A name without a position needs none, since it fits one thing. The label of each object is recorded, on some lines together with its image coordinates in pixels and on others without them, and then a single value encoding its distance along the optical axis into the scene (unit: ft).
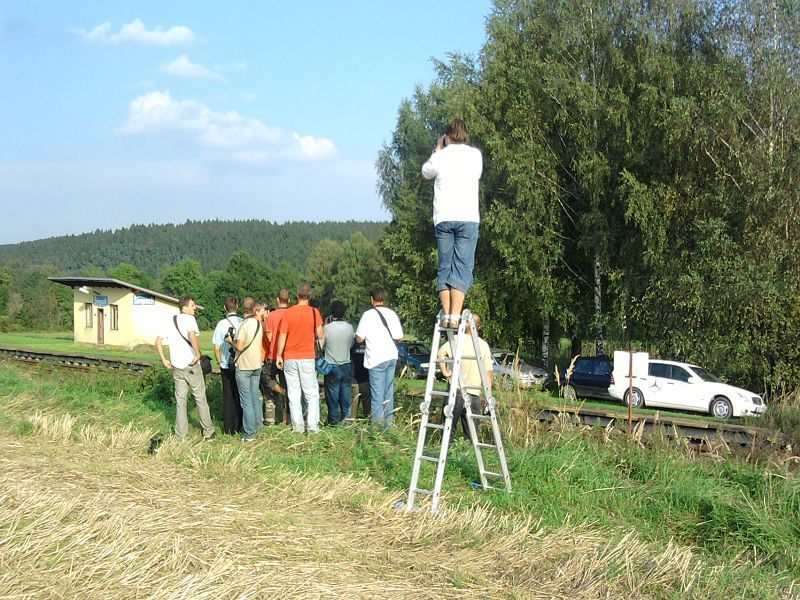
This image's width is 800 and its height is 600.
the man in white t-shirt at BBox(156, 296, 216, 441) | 36.01
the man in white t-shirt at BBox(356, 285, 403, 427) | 33.53
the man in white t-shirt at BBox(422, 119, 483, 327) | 21.94
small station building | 150.20
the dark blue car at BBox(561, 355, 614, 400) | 86.79
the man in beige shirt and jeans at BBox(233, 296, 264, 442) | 35.04
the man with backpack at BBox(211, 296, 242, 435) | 37.65
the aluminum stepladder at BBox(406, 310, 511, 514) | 21.43
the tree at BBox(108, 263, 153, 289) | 332.19
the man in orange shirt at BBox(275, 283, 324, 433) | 35.12
